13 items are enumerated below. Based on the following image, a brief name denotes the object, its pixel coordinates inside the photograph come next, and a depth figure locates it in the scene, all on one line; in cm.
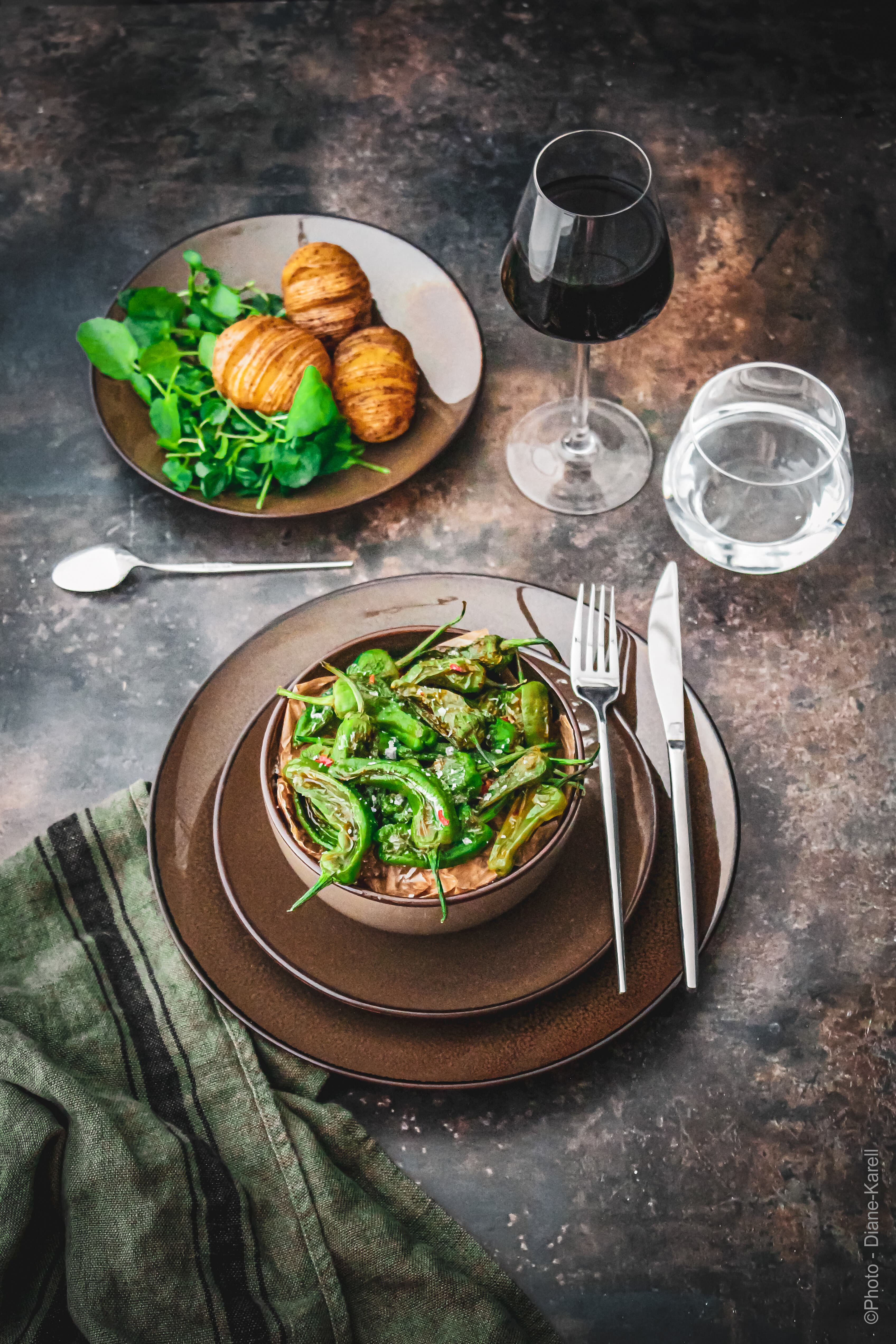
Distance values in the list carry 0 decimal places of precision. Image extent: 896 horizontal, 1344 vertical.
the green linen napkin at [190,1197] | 112
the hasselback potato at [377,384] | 152
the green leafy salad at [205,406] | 150
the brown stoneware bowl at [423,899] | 109
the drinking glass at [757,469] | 148
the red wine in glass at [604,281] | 127
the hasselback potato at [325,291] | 158
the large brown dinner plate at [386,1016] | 117
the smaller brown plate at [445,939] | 119
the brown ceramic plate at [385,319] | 154
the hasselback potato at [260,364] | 151
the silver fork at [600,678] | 129
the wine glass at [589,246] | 125
